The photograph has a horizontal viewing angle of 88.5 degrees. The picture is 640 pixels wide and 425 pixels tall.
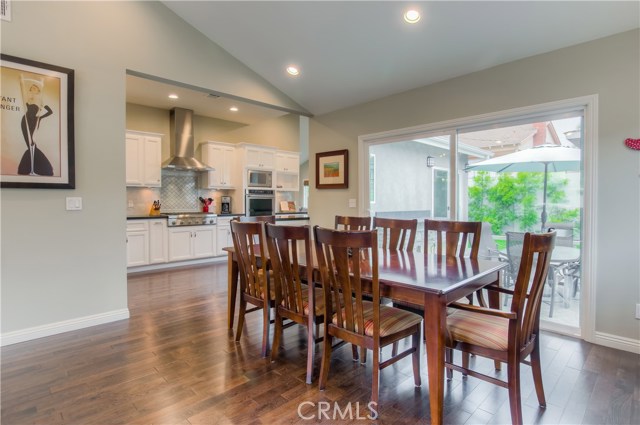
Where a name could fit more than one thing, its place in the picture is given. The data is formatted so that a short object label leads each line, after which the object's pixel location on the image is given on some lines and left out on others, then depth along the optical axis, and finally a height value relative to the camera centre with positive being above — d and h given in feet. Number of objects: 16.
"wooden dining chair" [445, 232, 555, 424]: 5.26 -2.19
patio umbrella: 9.81 +1.50
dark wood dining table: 5.44 -1.40
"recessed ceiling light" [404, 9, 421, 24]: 9.63 +5.70
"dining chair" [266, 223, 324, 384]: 6.91 -1.80
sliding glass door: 9.82 +0.87
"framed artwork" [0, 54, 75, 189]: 8.77 +2.28
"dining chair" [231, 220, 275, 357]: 7.93 -1.73
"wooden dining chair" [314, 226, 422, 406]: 5.87 -2.09
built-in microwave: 22.22 +2.00
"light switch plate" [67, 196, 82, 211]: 9.81 +0.10
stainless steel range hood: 19.82 +4.02
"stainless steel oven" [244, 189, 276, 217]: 22.06 +0.35
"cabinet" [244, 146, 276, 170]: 21.97 +3.42
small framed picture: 15.75 +1.88
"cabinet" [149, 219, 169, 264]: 17.76 -1.90
